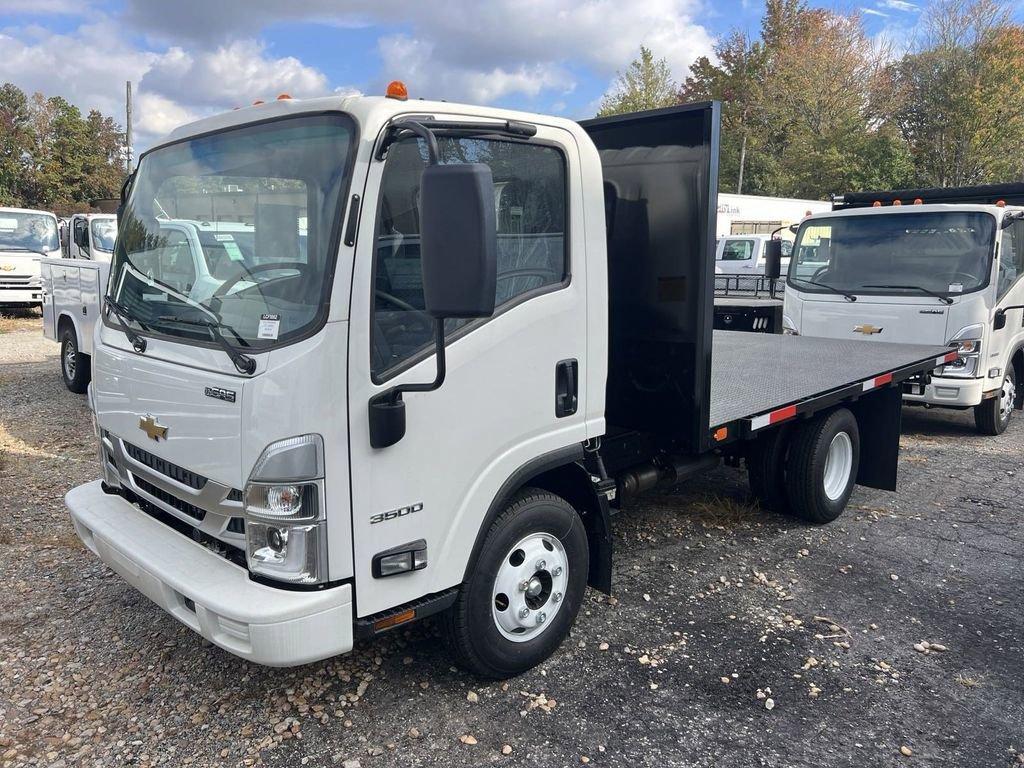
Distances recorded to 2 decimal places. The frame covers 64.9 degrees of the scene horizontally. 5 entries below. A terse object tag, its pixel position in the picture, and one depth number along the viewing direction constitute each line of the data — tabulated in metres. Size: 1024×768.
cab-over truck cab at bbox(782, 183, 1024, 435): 7.31
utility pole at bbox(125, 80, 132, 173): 32.47
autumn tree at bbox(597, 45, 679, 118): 41.09
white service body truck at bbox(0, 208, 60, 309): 15.69
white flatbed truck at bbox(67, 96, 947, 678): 2.61
